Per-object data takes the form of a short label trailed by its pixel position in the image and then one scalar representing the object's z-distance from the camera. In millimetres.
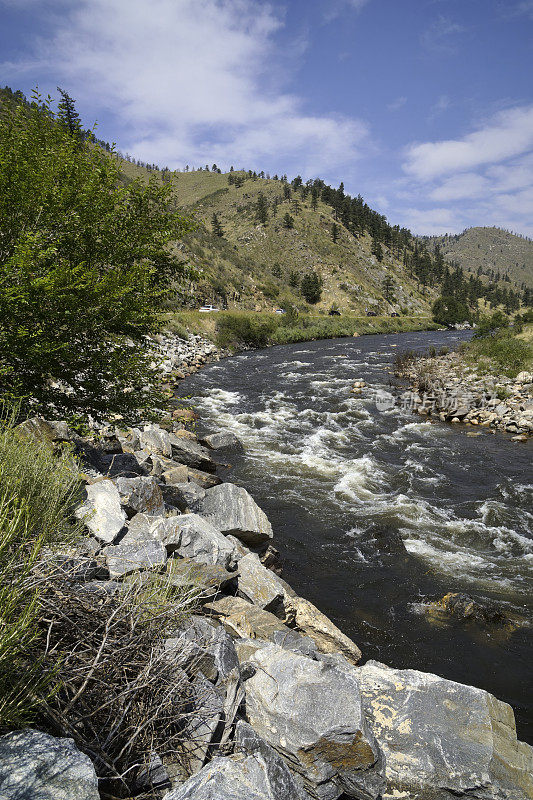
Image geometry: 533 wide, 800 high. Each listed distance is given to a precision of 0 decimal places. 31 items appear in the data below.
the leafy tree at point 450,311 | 98000
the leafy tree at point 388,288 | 115250
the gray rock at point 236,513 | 8141
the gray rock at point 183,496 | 8492
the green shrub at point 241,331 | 46219
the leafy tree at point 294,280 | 100375
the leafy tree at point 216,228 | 106769
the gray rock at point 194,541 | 5789
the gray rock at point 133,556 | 4438
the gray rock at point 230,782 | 2303
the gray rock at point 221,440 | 15500
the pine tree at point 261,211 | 120669
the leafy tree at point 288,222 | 117188
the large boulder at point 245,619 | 4965
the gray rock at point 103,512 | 5211
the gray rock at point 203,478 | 11531
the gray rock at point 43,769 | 1825
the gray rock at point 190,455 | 13086
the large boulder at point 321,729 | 3260
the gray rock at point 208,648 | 3225
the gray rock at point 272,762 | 2652
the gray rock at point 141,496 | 6508
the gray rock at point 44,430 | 5908
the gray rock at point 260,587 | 6008
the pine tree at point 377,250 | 128375
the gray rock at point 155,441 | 12571
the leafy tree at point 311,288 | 95688
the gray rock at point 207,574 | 5047
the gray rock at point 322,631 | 6195
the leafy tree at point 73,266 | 6242
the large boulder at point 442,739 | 3527
